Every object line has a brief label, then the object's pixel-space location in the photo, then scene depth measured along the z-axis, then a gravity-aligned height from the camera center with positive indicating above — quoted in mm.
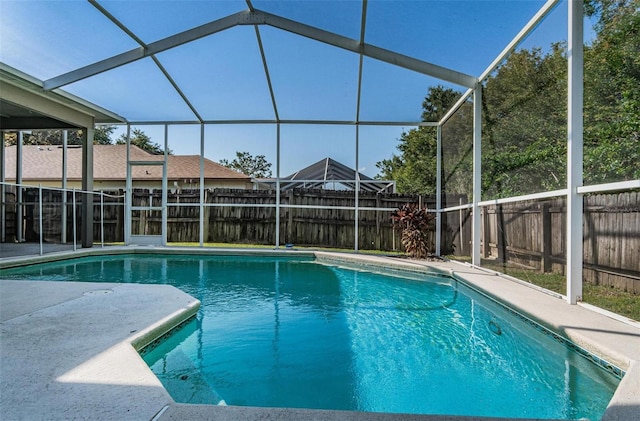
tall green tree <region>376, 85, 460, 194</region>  9438 +1392
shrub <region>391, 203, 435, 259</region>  8344 -360
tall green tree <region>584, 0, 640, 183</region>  2975 +1071
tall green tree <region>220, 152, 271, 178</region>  10383 +1766
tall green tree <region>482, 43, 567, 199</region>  4227 +1179
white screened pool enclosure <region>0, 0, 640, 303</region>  4566 +2643
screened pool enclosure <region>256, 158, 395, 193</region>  9828 +938
